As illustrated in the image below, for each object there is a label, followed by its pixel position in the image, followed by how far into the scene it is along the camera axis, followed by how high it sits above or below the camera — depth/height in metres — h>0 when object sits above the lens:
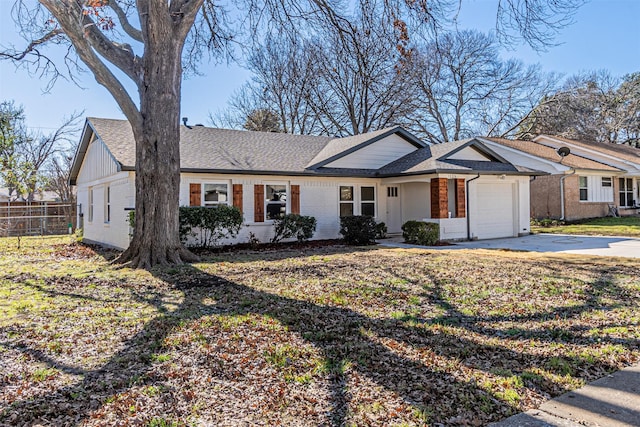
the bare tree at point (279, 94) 26.03 +8.27
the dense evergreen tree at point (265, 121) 28.33 +6.60
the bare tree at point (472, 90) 30.47 +9.29
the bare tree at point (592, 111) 30.34 +7.73
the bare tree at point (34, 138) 23.26 +5.41
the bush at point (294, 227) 13.44 -0.38
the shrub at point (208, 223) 11.62 -0.17
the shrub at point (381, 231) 13.88 -0.58
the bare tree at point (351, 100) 25.34 +7.52
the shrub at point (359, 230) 13.38 -0.51
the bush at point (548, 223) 19.81 -0.58
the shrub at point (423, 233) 13.20 -0.64
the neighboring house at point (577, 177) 20.61 +1.79
